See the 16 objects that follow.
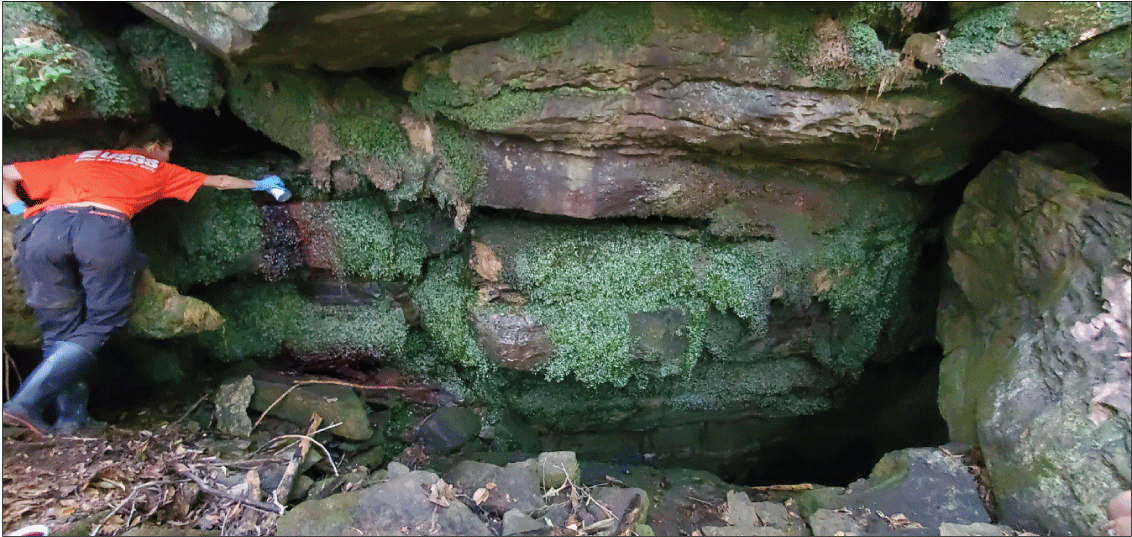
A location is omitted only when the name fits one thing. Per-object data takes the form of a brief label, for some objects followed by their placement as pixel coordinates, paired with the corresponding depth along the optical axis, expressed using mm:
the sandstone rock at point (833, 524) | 3316
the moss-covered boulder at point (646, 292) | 4531
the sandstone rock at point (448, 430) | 4945
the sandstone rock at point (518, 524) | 3141
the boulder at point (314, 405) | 4238
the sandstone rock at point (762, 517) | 3508
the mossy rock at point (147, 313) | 3373
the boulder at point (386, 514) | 2988
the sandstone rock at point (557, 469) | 3502
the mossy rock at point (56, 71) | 3125
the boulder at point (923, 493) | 3410
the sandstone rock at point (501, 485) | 3361
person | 3250
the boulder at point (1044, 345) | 3027
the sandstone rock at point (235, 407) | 3992
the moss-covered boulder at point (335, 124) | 3971
